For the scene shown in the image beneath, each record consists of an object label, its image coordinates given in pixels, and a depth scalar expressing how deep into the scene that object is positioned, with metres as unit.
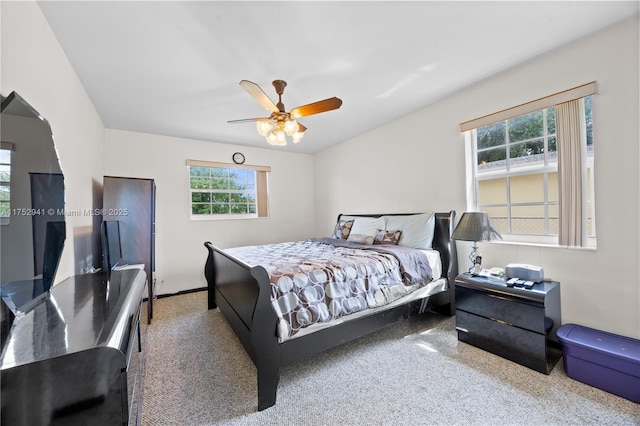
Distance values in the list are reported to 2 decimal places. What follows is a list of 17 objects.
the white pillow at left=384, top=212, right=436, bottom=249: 2.91
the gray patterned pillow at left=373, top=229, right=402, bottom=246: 3.11
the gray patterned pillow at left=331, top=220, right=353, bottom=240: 3.81
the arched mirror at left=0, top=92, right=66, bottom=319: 0.94
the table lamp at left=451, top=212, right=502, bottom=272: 2.29
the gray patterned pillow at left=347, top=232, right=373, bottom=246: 3.22
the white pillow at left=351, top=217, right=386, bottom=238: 3.41
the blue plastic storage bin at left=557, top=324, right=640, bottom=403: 1.57
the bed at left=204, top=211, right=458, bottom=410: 1.64
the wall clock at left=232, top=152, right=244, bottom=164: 4.49
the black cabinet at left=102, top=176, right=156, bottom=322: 2.91
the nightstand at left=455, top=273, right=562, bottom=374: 1.88
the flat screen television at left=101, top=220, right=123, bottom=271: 2.23
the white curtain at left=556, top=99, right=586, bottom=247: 2.07
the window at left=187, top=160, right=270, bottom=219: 4.27
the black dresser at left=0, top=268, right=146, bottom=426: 0.66
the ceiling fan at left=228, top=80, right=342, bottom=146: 2.14
